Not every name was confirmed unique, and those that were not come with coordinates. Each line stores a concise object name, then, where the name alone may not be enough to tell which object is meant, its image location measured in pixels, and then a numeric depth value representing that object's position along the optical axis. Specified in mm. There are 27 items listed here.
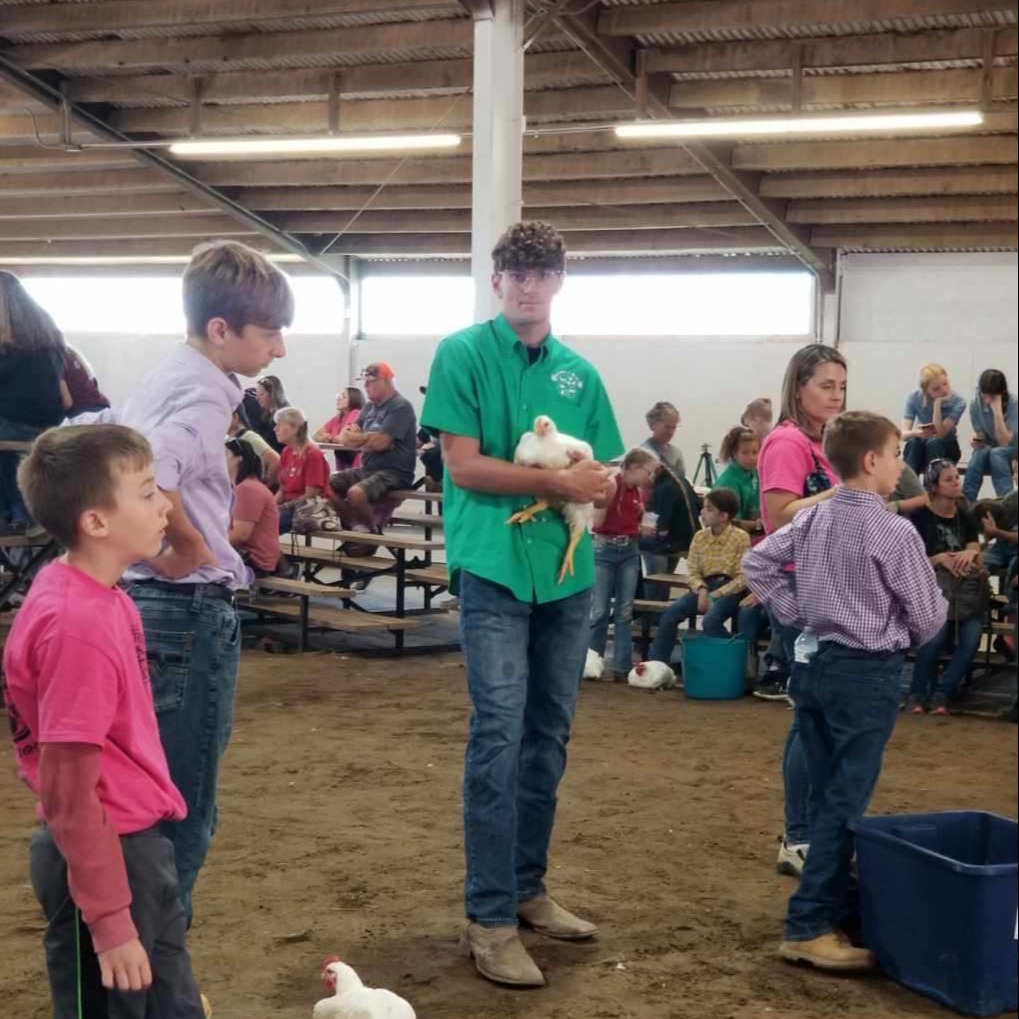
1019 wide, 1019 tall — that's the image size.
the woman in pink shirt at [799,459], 3481
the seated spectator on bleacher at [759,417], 8789
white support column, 8117
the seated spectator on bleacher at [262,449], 8281
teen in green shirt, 2934
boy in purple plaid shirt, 2992
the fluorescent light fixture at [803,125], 9531
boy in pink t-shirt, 1735
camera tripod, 13945
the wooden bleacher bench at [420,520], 9867
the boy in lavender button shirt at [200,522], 2336
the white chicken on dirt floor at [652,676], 7285
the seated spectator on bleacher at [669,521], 8188
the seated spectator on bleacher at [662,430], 9172
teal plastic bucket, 7000
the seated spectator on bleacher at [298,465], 9773
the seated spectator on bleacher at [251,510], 7301
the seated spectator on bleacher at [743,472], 7840
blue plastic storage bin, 2584
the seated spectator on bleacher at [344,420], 11328
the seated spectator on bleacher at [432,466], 10609
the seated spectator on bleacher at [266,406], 9773
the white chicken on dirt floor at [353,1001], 2609
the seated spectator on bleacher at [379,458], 9516
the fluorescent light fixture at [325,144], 10719
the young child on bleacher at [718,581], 7363
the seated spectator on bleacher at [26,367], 5070
